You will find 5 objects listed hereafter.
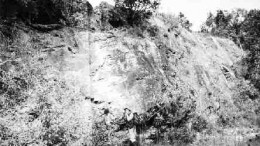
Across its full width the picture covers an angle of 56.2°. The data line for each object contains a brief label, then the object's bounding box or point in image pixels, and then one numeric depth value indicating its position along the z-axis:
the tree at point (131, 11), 18.19
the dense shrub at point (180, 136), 12.66
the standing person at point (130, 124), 11.61
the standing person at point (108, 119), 11.19
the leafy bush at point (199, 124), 14.81
